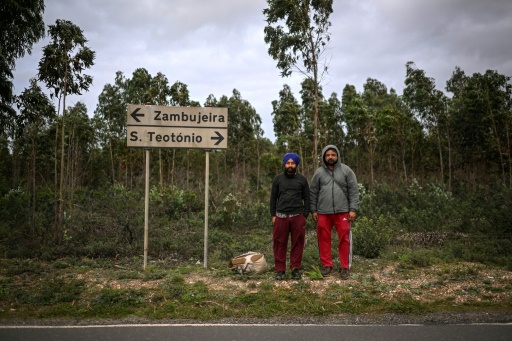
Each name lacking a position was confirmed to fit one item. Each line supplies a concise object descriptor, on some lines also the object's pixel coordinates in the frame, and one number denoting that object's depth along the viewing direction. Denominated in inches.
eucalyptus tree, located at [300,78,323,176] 1189.1
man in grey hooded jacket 261.6
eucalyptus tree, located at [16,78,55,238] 436.5
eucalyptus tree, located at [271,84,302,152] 1177.0
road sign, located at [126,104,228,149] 290.0
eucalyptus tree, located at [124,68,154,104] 861.2
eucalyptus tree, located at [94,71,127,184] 1178.6
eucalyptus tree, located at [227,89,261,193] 1473.9
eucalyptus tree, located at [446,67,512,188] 905.5
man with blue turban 257.9
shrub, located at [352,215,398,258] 337.1
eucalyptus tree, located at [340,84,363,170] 1345.5
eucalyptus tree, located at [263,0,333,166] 426.9
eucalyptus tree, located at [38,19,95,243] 398.0
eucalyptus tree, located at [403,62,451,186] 1012.8
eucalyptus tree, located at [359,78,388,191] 992.9
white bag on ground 269.4
